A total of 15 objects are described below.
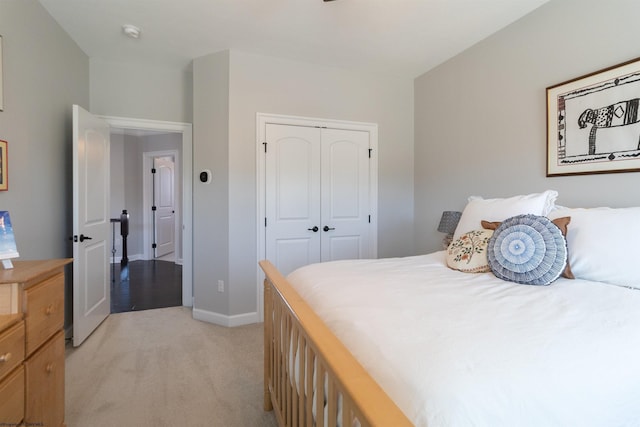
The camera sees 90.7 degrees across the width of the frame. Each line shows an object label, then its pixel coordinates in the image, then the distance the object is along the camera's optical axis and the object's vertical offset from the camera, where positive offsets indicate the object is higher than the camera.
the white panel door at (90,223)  2.49 -0.12
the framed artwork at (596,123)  1.80 +0.54
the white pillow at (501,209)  1.78 +0.00
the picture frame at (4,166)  1.79 +0.24
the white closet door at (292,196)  3.09 +0.13
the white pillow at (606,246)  1.39 -0.17
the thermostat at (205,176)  3.02 +0.31
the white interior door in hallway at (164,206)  6.21 +0.06
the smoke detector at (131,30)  2.48 +1.42
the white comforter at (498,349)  0.69 -0.37
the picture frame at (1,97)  1.79 +0.63
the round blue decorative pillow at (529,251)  1.45 -0.20
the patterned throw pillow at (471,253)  1.68 -0.24
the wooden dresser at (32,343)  1.15 -0.55
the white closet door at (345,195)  3.30 +0.15
